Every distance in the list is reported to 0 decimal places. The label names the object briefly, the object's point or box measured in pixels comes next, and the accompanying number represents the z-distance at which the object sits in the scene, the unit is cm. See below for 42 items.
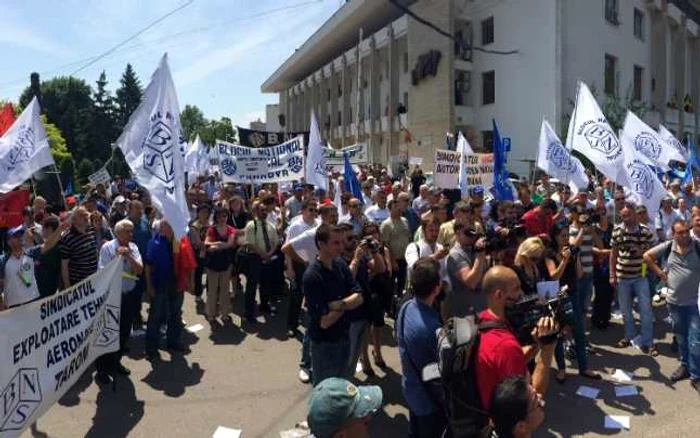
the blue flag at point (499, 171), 1063
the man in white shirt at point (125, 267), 649
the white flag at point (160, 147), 595
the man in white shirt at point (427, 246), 636
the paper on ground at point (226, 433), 511
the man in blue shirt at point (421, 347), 363
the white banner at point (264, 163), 1148
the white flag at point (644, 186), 867
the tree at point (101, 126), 5809
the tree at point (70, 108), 5784
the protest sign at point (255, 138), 1268
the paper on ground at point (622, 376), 632
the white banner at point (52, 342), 374
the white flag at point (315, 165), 1099
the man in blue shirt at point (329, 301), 449
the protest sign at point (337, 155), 1700
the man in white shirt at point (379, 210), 951
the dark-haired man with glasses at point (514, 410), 235
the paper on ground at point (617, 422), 520
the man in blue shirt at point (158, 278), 708
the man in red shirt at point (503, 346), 279
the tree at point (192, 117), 10529
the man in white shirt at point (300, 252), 720
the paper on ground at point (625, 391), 591
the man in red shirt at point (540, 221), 811
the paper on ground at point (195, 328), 830
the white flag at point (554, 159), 1048
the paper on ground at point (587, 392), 589
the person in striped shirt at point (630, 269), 732
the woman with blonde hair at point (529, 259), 547
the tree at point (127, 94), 6350
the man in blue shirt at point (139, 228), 805
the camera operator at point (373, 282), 574
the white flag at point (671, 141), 1115
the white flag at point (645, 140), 978
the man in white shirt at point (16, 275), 616
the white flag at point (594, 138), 865
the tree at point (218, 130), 8275
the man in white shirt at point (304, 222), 773
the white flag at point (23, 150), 759
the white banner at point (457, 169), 1103
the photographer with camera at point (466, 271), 520
